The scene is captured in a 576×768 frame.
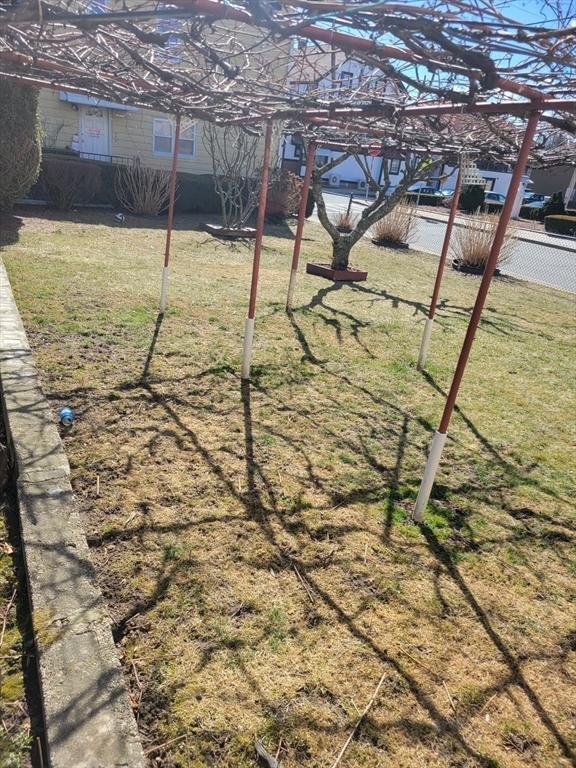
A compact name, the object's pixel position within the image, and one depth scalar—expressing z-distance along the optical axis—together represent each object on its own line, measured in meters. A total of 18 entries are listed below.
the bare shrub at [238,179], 12.97
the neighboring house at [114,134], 16.73
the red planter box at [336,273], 9.83
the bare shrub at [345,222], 15.74
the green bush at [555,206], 30.80
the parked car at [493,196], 36.58
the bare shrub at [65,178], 12.58
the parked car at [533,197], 40.28
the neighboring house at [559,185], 37.28
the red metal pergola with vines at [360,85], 1.67
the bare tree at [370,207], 9.55
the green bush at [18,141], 10.02
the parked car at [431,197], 34.57
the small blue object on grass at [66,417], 3.60
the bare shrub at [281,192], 16.38
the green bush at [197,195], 15.82
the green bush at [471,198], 30.06
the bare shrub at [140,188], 13.96
